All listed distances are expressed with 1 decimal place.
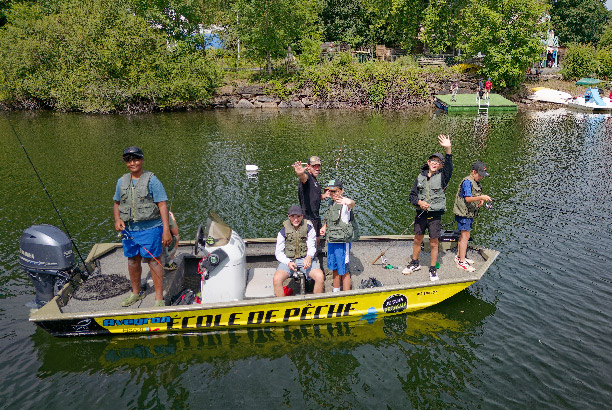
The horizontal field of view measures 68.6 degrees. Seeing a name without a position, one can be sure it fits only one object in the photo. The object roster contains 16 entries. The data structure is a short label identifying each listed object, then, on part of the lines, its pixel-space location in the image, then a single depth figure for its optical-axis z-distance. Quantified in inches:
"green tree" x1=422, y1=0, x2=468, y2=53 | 1781.5
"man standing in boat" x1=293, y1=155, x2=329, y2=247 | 347.9
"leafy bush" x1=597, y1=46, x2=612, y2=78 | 1775.3
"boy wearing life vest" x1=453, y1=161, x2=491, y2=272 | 355.9
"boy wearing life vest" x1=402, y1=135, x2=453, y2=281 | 339.0
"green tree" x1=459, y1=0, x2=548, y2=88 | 1578.5
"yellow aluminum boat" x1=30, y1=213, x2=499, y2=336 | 308.8
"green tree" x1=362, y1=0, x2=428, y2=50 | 1829.5
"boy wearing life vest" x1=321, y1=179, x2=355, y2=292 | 318.3
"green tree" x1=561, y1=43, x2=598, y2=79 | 1752.0
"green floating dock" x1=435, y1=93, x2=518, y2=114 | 1423.5
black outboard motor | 321.4
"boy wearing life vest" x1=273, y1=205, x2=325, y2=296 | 323.6
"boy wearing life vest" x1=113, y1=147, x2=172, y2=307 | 292.5
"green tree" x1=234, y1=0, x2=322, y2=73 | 1626.5
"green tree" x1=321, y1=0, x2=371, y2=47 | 1932.8
